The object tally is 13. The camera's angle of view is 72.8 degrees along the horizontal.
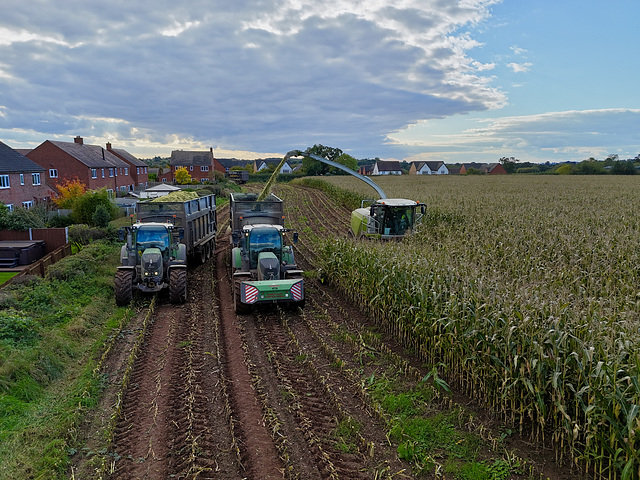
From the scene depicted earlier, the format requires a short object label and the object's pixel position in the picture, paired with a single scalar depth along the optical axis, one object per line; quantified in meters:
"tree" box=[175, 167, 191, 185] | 66.56
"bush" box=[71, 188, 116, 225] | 27.20
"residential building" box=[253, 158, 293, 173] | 136.88
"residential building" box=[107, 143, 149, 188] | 61.56
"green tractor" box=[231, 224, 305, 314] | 11.80
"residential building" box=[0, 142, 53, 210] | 29.95
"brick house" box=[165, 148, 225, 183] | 79.81
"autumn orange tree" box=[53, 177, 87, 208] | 30.07
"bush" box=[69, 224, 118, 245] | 22.31
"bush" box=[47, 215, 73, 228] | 27.88
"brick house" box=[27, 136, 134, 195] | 45.50
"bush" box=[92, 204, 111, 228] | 25.27
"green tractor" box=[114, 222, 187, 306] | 12.94
